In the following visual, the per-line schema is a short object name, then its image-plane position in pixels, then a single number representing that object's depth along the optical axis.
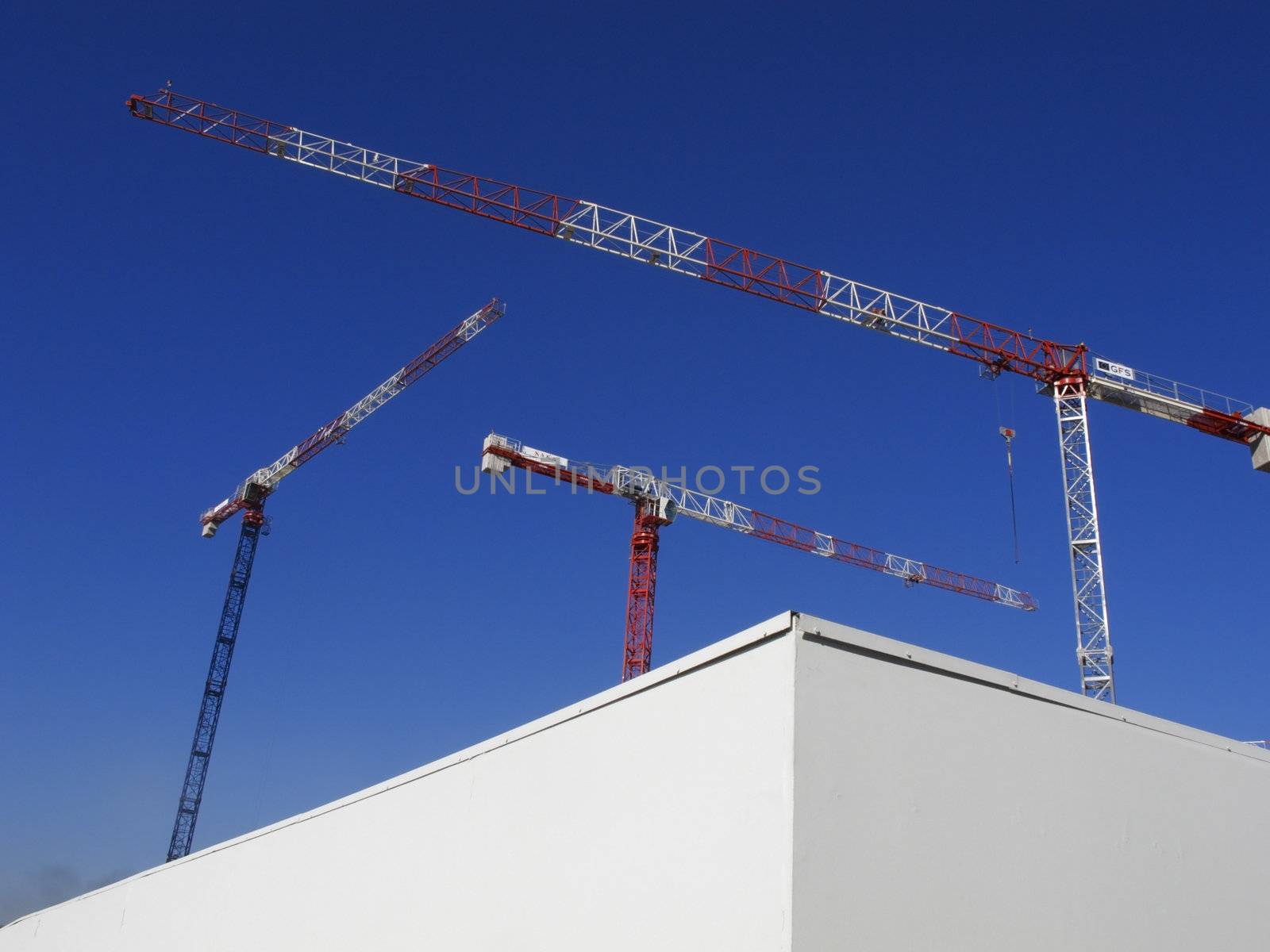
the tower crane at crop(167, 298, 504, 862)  74.88
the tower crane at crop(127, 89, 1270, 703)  40.12
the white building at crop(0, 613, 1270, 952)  7.37
